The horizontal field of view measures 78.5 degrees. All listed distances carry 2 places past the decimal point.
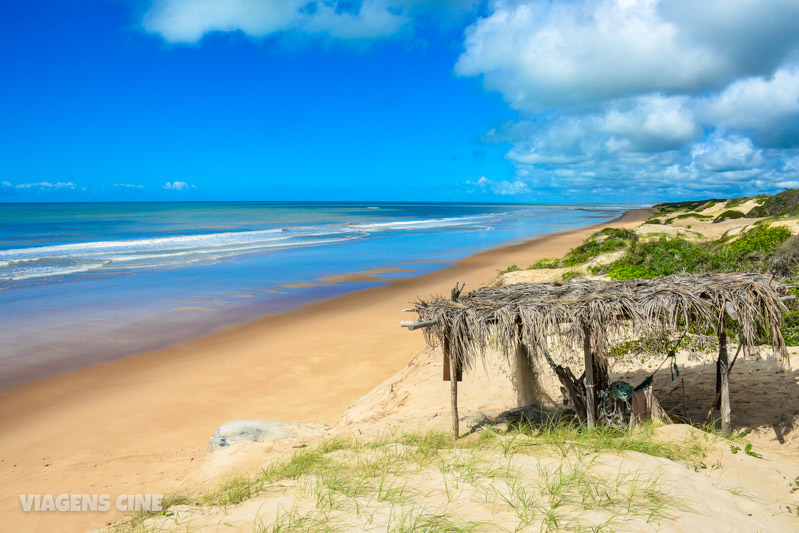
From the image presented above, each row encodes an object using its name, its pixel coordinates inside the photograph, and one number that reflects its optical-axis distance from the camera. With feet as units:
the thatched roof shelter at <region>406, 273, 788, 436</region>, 20.08
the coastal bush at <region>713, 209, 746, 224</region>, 124.68
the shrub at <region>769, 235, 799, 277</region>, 42.20
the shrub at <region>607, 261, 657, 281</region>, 44.99
